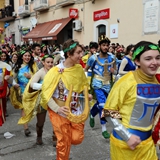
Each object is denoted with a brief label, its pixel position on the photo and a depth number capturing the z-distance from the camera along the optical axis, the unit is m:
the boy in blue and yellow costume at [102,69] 3.62
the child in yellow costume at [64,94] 2.34
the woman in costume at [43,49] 7.85
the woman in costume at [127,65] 3.87
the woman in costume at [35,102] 3.18
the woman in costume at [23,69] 3.97
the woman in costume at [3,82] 3.57
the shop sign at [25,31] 18.91
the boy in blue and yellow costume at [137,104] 1.59
